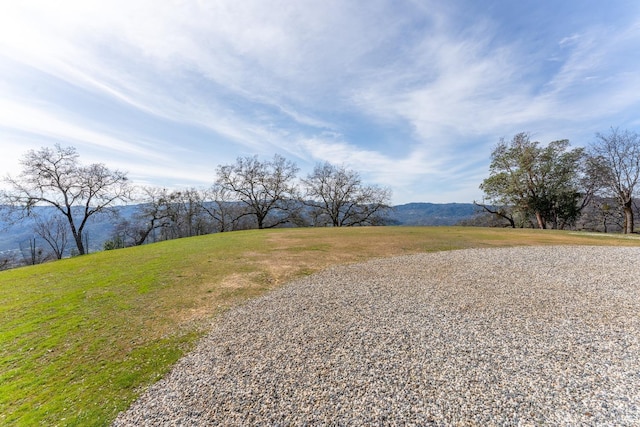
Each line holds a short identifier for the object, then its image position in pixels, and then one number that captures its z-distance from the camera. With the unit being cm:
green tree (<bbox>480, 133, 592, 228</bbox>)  2923
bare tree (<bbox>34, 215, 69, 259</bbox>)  3681
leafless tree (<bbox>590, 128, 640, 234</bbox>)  2444
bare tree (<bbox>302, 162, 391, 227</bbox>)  4297
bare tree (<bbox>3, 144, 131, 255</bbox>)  2341
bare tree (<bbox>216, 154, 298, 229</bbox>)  3866
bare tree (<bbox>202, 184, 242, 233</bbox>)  4188
